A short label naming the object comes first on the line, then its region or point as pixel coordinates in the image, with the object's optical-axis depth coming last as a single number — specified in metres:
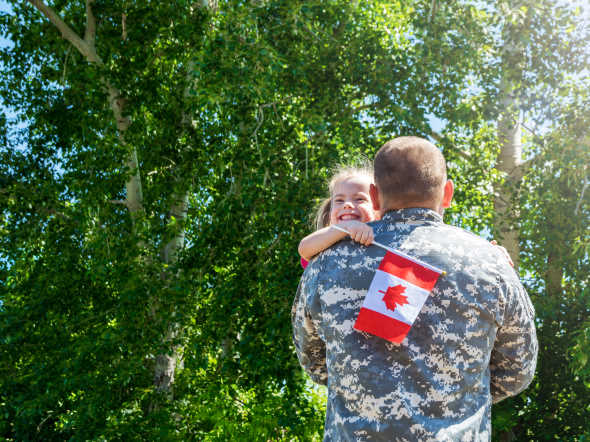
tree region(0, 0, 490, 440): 6.80
